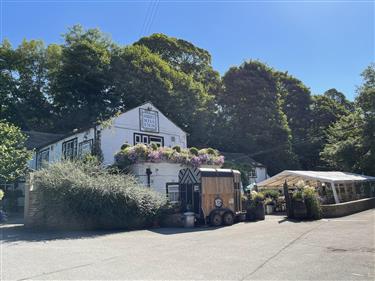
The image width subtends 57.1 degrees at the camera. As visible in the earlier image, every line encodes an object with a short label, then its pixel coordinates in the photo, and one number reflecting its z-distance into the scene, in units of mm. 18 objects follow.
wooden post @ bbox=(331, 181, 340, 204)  22266
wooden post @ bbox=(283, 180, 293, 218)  19548
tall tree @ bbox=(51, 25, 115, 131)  39188
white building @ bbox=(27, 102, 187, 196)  20688
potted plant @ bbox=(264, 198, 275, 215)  23594
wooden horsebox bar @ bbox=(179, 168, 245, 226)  17156
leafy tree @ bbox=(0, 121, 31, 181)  20281
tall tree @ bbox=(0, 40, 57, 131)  40031
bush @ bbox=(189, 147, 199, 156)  22298
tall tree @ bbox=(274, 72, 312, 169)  50375
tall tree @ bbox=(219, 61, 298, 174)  41656
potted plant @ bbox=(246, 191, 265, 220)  19125
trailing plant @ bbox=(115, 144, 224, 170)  20156
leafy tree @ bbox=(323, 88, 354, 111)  57531
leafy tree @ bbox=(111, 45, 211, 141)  37469
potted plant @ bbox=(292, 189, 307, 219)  18812
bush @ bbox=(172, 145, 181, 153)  21667
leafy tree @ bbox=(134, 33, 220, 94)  45719
